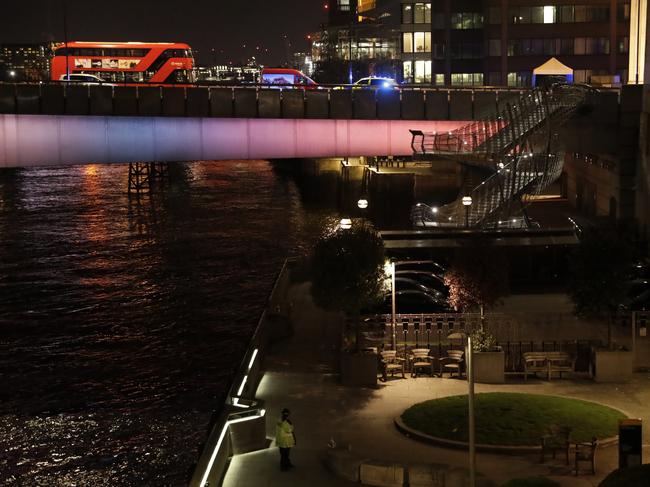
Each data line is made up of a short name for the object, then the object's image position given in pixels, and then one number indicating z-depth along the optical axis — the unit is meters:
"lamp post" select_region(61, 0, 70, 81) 59.29
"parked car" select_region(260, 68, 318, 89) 104.75
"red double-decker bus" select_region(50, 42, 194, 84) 83.06
